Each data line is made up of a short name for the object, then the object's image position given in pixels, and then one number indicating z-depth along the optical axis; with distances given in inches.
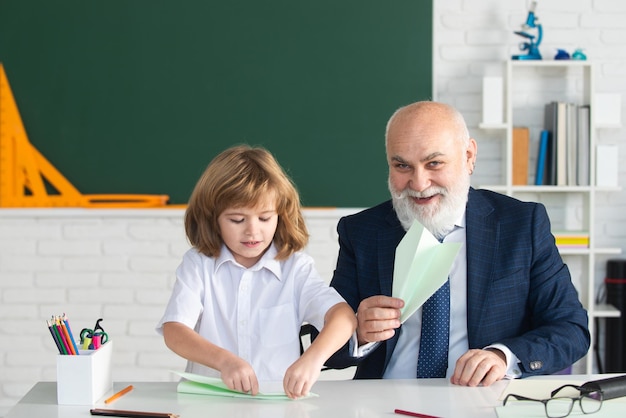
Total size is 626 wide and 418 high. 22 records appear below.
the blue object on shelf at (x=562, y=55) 146.8
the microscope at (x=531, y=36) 144.4
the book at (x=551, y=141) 146.9
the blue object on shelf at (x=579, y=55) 146.6
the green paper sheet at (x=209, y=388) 60.7
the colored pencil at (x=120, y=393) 60.6
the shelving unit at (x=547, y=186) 148.1
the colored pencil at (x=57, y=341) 58.4
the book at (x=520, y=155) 147.9
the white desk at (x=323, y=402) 57.1
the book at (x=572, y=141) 145.9
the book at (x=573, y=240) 146.7
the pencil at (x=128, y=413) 55.6
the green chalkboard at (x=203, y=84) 150.9
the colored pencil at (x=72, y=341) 58.9
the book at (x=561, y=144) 145.8
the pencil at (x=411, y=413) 55.5
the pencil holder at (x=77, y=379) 59.5
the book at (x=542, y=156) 147.4
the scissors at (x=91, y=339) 60.9
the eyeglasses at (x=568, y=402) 56.6
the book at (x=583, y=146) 145.6
